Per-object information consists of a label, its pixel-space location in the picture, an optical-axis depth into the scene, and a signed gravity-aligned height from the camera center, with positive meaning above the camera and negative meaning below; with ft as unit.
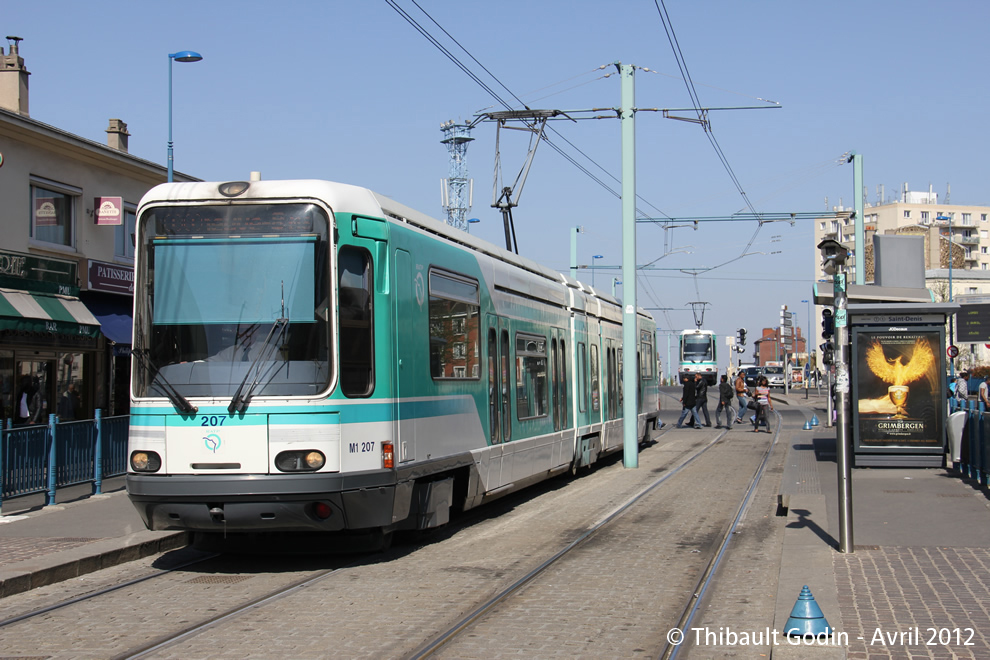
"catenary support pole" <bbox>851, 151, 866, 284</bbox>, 93.61 +15.47
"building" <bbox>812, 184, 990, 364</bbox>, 369.55 +61.08
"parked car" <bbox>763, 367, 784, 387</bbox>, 278.26 -0.30
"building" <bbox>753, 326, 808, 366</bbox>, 483.35 +13.32
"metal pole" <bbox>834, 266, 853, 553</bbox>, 29.68 -2.17
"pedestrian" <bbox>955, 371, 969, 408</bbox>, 99.78 -1.54
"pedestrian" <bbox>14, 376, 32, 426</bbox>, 58.22 -1.56
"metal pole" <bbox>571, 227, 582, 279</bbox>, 125.33 +15.81
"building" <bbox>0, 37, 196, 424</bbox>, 56.65 +7.34
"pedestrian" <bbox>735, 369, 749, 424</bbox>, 111.34 -1.96
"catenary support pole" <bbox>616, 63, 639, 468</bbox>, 62.69 +4.99
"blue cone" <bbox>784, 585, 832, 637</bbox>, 19.76 -4.75
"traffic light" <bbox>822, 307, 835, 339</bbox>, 67.01 +3.34
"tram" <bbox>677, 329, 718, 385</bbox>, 179.01 +4.06
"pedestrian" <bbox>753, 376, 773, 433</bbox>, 97.86 -2.54
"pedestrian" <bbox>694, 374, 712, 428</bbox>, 106.32 -2.16
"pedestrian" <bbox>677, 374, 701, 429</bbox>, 103.95 -2.22
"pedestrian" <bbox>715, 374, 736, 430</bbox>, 104.06 -2.38
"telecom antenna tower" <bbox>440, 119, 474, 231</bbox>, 209.36 +41.51
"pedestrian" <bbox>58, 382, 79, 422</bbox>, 62.69 -1.52
